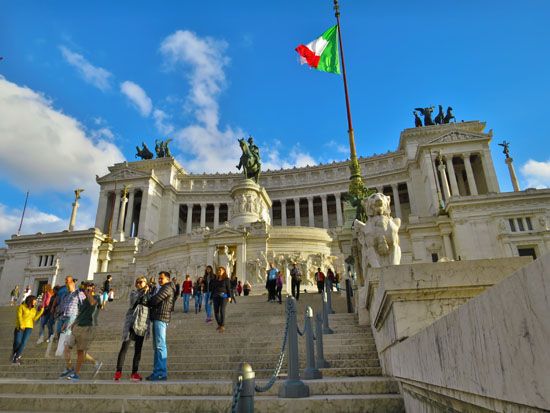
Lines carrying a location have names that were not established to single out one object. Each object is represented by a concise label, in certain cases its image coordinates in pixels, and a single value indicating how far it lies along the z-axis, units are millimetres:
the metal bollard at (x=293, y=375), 4941
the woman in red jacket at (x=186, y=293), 15164
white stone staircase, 4984
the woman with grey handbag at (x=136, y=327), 6895
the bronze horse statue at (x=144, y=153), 70375
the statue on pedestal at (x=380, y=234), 8562
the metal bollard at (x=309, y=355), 5859
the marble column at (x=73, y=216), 49156
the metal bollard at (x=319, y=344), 6779
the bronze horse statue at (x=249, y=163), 38844
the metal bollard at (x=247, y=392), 3107
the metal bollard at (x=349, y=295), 12398
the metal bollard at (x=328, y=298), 12039
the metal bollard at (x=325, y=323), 9136
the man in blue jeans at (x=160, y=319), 6668
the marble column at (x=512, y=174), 45978
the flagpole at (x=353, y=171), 15664
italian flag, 20141
